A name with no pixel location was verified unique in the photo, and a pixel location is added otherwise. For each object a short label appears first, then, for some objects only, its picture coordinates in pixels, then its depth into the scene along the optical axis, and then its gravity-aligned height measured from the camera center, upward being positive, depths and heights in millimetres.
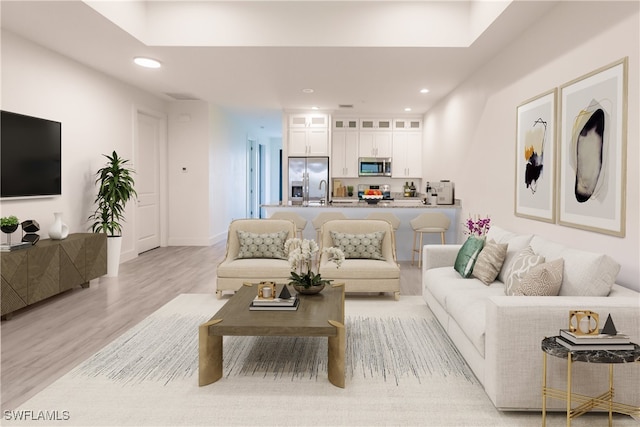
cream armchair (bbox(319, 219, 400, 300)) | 4797 -815
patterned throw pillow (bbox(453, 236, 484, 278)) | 4004 -534
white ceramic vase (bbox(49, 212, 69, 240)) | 4883 -397
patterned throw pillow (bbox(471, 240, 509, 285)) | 3795 -555
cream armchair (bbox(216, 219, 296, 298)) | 4734 -689
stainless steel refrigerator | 9516 +276
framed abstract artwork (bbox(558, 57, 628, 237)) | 2994 +322
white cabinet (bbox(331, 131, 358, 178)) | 9727 +834
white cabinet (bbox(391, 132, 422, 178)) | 9742 +894
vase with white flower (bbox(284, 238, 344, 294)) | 3506 -622
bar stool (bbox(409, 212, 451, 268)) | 6773 -412
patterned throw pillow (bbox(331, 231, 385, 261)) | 5090 -563
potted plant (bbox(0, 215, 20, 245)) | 4197 -309
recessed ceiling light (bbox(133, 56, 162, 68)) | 5613 +1603
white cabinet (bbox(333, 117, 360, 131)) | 9742 +1488
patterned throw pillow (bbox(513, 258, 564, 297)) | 2822 -526
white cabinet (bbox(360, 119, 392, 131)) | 9734 +1473
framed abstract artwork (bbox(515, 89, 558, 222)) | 3936 +349
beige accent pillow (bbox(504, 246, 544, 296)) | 3164 -502
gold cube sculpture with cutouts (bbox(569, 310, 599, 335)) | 2209 -617
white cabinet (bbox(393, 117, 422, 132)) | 9742 +1480
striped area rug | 2428 -1164
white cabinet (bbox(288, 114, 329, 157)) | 9547 +1224
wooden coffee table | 2783 -821
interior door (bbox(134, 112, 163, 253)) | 7824 +199
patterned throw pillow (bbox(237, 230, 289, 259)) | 5023 -571
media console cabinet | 4031 -762
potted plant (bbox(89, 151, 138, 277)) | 5910 -130
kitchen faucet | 9519 +37
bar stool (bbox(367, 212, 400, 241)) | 6857 -336
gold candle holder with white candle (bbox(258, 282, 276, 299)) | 3303 -701
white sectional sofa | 2422 -776
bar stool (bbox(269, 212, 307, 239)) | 6869 -367
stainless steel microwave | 9672 +587
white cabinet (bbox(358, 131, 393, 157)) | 9734 +1052
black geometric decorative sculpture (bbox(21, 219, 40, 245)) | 4492 -391
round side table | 2070 -923
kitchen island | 7090 -301
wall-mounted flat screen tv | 4508 +367
